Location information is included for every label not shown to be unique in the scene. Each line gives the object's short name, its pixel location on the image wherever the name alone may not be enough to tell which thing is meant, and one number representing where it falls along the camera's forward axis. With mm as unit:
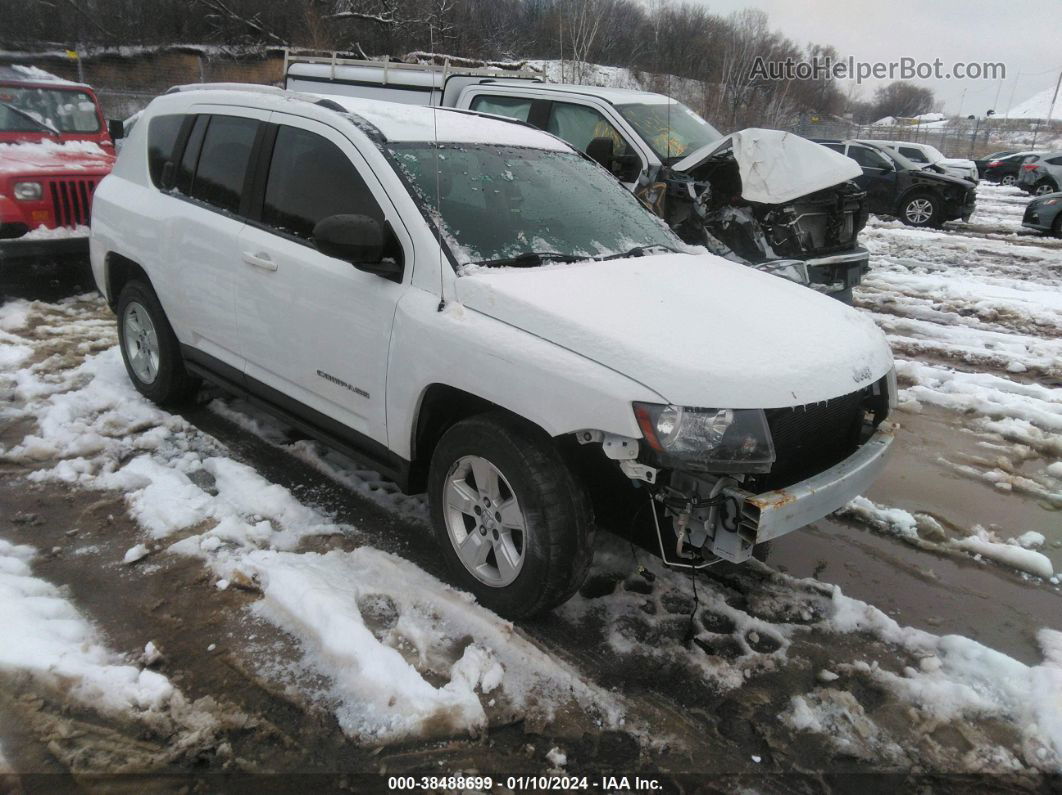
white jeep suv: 2604
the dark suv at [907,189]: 15305
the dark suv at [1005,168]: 28469
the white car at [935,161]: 16281
